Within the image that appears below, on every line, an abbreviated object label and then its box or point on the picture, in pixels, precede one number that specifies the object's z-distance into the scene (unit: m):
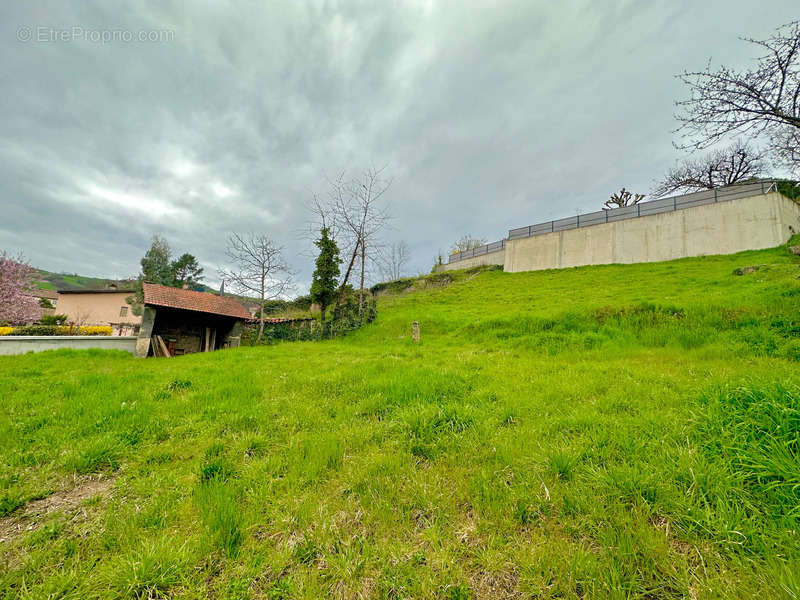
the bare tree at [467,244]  46.84
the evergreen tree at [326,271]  24.17
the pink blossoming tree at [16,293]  21.53
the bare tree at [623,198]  33.00
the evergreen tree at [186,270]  42.88
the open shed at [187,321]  17.19
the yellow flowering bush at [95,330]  22.22
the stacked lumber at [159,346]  18.06
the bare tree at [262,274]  23.48
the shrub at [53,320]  23.09
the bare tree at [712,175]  27.11
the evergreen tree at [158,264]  41.57
